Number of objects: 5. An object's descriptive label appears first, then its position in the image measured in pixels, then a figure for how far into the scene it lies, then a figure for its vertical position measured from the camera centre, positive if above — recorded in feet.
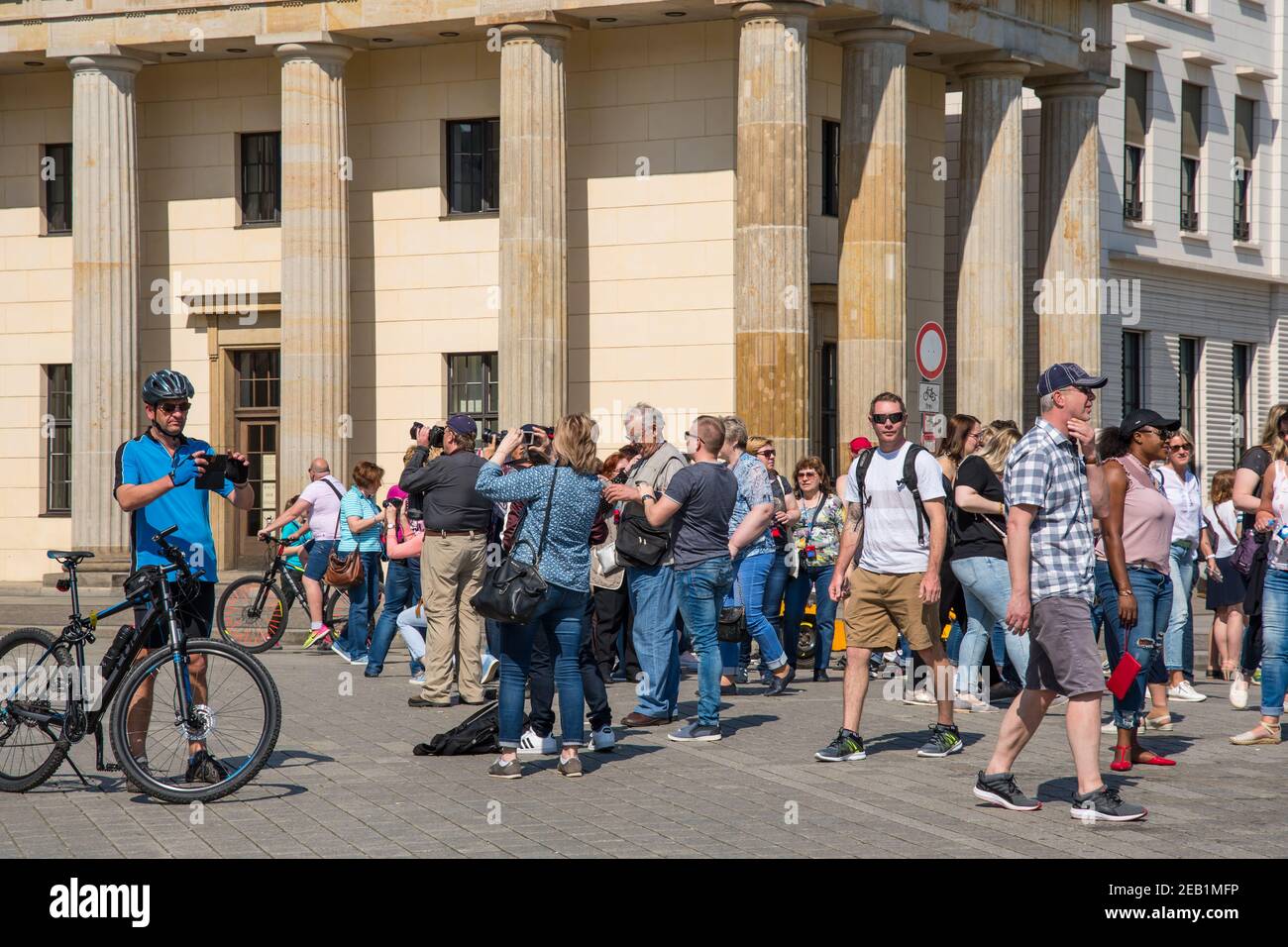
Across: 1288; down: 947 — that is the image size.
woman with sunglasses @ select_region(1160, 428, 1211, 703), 47.52 -2.93
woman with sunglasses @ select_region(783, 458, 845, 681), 53.36 -3.41
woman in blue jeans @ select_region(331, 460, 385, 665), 58.08 -3.10
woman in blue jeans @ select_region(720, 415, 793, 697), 47.26 -2.84
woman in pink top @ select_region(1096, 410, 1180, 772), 35.50 -2.50
